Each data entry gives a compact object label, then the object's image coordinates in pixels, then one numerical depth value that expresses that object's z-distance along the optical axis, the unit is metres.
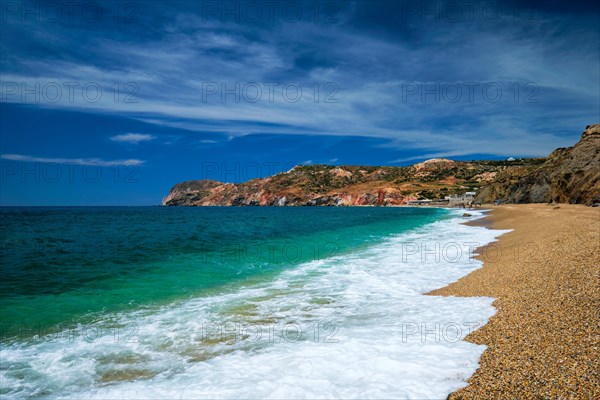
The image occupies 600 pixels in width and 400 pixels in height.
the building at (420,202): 133.75
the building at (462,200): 107.53
